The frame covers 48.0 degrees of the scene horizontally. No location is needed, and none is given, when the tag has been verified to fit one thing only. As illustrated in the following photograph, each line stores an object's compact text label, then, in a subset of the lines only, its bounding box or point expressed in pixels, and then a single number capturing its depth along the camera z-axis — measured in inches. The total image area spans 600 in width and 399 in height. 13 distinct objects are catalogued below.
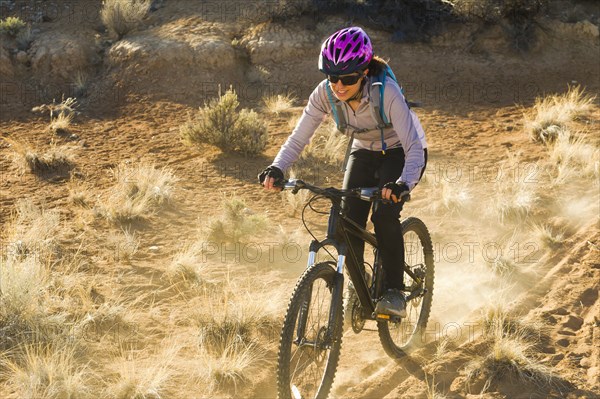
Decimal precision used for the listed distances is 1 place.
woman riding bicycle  157.2
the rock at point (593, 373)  177.3
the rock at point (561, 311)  210.2
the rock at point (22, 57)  486.9
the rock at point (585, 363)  183.2
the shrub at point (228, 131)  361.7
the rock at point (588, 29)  522.9
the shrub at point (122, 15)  497.7
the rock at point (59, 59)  478.9
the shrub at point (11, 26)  497.2
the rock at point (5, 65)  480.1
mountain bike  145.9
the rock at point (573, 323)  203.2
